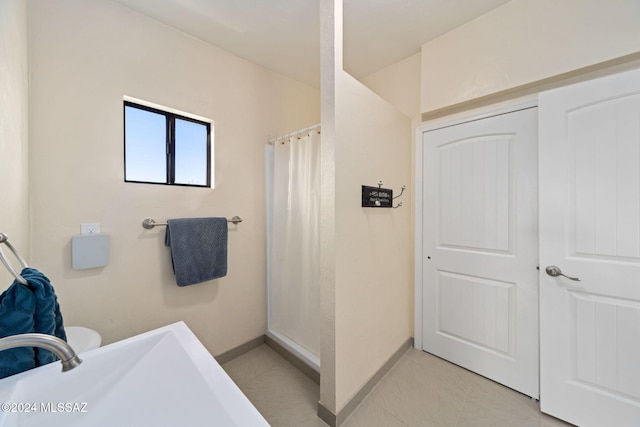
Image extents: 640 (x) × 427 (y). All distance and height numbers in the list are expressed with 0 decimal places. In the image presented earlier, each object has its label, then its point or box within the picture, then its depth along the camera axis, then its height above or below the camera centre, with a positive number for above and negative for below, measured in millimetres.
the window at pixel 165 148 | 1630 +508
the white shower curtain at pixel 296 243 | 1850 -259
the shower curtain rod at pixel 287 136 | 1815 +671
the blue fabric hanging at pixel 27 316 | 592 -269
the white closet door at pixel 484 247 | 1602 -276
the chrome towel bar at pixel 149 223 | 1589 -65
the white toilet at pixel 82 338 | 1134 -638
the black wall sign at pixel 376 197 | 1563 +110
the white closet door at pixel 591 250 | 1258 -228
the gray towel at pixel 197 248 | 1662 -257
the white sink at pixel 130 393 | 566 -489
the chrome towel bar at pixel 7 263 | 577 -123
